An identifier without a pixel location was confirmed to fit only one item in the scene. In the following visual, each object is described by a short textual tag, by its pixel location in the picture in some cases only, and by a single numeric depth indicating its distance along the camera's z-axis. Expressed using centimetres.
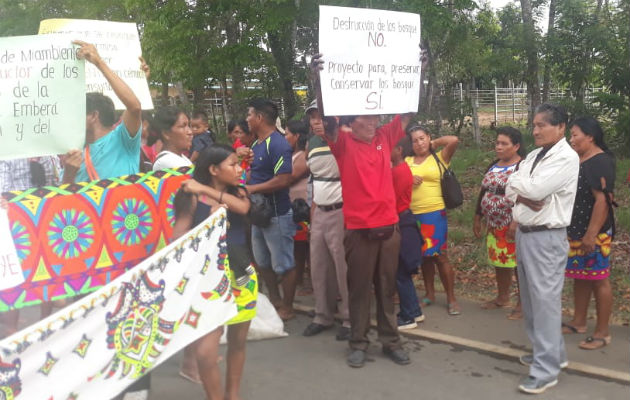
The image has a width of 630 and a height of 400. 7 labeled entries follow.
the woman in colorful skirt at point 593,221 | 462
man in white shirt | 409
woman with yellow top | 574
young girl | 360
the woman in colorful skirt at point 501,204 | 548
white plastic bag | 534
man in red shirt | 457
